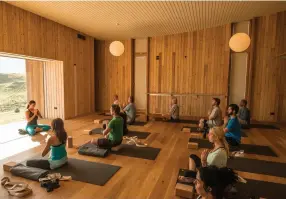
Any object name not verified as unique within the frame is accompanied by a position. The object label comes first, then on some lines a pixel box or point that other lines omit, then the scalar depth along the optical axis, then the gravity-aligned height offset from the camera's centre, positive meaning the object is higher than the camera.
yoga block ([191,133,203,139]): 4.94 -1.27
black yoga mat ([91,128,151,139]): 4.98 -1.28
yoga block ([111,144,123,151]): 3.94 -1.29
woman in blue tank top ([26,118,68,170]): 2.87 -0.96
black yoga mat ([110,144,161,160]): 3.64 -1.31
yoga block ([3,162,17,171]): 2.91 -1.23
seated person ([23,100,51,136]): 5.05 -0.92
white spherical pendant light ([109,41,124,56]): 5.62 +1.15
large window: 7.38 -0.15
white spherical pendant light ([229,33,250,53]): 5.19 +1.28
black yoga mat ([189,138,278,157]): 3.93 -1.32
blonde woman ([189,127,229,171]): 2.22 -0.76
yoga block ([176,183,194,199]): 2.29 -1.25
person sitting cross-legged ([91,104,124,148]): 3.72 -0.92
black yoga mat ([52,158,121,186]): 2.73 -1.32
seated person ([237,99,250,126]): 5.79 -0.80
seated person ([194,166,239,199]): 1.44 -0.72
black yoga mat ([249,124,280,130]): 6.06 -1.23
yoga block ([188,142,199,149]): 4.09 -1.25
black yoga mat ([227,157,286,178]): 3.08 -1.35
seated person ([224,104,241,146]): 3.90 -0.83
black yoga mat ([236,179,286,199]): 2.39 -1.35
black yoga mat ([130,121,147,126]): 6.41 -1.24
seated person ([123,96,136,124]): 6.26 -0.83
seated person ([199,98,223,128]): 4.87 -0.73
